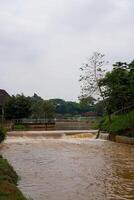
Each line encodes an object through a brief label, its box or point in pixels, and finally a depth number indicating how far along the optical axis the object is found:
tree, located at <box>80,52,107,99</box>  22.12
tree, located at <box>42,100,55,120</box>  40.22
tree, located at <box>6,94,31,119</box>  31.95
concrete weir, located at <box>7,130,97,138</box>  21.36
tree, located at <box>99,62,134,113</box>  19.44
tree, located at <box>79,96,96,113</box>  22.32
